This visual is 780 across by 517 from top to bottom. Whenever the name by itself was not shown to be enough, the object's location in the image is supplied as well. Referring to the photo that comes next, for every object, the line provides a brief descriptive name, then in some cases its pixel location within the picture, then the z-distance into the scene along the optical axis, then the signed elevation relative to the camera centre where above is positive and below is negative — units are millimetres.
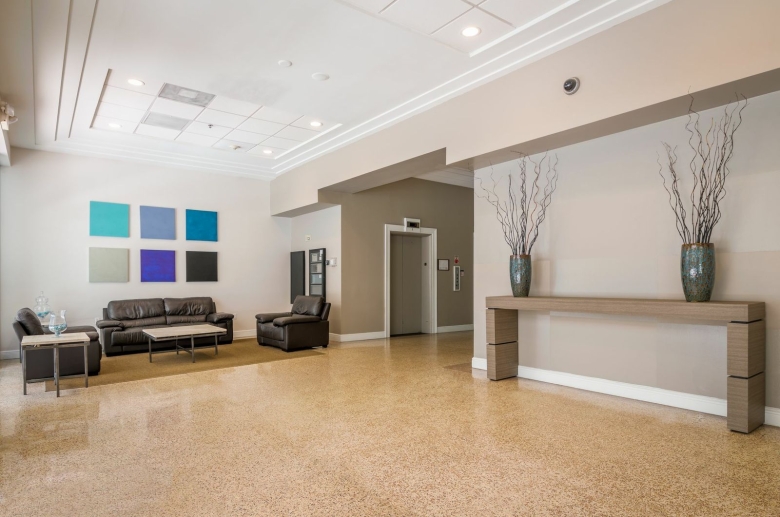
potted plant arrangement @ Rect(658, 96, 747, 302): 4004 +607
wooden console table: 3664 -649
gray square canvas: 8383 -48
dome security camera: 4570 +1702
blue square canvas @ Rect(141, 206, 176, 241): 8922 +756
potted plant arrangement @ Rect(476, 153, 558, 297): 5461 +644
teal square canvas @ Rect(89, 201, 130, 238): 8422 +777
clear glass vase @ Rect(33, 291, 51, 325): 7555 -745
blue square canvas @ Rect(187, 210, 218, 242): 9391 +731
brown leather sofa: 7645 -1010
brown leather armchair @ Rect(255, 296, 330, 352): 7992 -1137
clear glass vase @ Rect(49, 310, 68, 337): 5310 -708
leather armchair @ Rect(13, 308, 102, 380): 5492 -1132
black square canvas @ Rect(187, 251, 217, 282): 9359 -84
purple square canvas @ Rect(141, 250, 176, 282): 8898 -74
